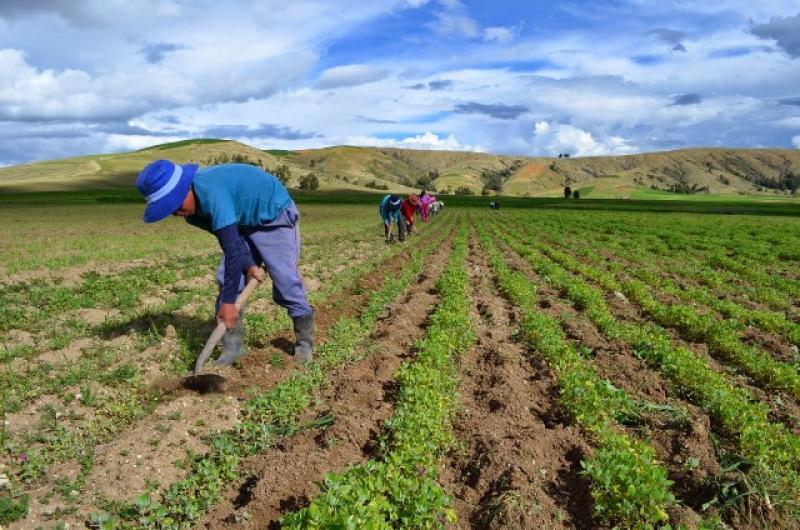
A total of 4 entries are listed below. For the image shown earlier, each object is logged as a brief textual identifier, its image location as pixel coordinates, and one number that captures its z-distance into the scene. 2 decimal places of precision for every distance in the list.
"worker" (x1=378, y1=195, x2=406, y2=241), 21.63
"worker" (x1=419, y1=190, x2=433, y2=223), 32.25
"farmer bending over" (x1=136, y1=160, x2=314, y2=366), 4.98
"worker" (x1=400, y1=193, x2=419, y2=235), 23.48
